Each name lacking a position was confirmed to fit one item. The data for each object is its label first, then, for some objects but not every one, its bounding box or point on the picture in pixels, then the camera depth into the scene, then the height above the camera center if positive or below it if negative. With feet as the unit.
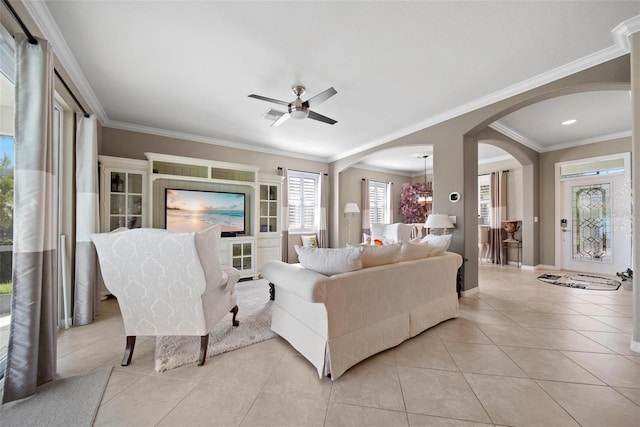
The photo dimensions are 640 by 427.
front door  15.38 -0.63
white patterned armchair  5.60 -1.50
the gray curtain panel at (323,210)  19.93 +0.43
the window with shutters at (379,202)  24.20 +1.31
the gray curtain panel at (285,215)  18.10 +0.03
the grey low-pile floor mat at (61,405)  4.48 -3.69
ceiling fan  8.41 +3.98
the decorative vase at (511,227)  18.86 -0.89
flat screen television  13.43 +0.31
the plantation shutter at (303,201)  19.36 +1.17
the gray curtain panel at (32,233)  4.99 -0.38
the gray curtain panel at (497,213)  19.71 +0.18
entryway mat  12.96 -3.74
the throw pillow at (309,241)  19.13 -1.98
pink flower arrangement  23.26 +0.92
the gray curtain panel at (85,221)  8.65 -0.20
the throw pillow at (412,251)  7.68 -1.13
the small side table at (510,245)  18.88 -2.41
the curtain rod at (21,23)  4.83 +3.94
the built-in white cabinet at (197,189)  12.12 +1.19
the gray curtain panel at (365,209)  22.41 +0.58
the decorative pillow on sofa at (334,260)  6.23 -1.13
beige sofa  5.65 -2.49
